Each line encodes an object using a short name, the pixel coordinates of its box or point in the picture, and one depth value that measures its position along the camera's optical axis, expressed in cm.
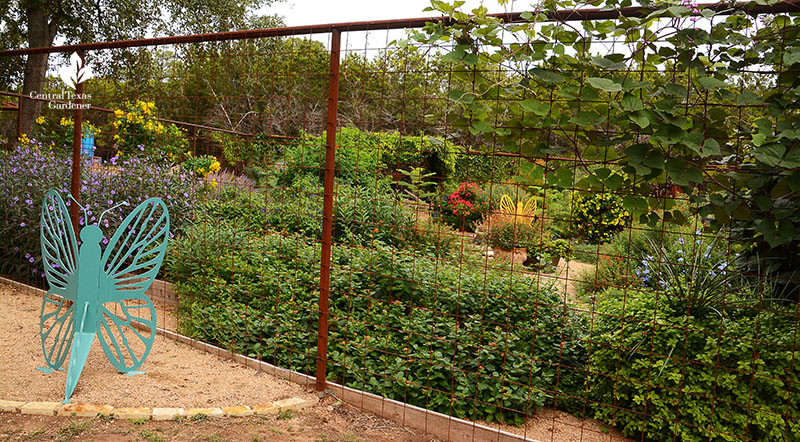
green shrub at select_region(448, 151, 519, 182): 1186
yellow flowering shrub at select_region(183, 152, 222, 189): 512
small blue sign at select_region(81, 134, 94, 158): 628
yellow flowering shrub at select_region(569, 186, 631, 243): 816
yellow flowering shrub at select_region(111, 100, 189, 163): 637
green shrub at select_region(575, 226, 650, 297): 543
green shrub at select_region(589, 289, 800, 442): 265
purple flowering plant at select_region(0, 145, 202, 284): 541
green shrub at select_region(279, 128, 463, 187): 820
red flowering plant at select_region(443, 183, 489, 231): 802
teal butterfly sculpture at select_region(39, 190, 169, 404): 335
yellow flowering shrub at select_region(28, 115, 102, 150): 773
